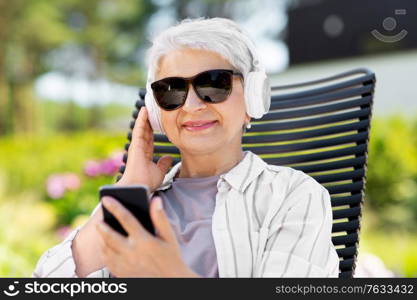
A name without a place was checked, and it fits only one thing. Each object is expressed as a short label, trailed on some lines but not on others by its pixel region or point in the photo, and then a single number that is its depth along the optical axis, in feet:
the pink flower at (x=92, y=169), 16.02
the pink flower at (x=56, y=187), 18.20
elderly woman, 4.67
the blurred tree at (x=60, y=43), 42.91
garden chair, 6.98
